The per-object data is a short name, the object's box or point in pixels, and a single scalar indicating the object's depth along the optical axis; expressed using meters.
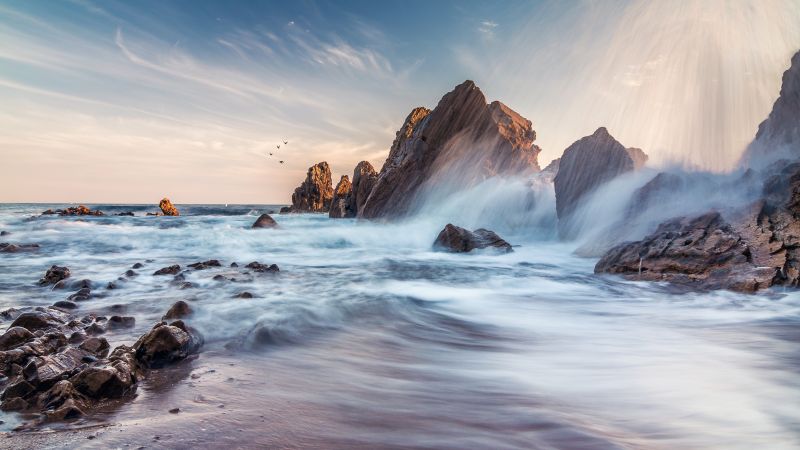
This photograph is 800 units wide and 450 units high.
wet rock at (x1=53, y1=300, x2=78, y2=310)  5.94
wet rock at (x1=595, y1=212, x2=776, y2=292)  7.99
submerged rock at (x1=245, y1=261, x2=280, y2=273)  10.62
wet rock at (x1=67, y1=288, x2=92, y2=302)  6.57
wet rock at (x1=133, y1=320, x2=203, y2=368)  3.76
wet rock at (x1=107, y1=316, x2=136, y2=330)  5.10
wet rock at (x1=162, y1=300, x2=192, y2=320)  5.41
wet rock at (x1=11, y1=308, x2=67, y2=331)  4.48
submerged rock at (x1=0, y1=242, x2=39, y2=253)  13.64
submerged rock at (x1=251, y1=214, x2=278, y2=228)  25.22
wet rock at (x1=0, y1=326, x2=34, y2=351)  3.72
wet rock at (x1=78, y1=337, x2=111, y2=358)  3.88
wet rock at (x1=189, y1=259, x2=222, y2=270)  10.63
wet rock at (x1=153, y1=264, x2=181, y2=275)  9.59
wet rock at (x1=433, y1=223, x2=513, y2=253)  15.62
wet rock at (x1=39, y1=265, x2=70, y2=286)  8.30
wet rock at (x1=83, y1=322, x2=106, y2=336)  4.69
